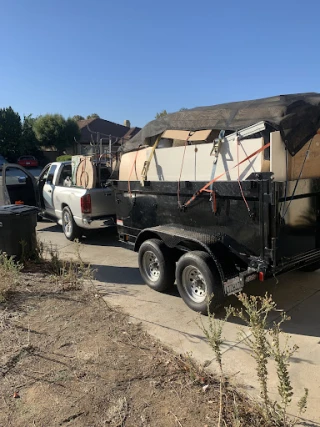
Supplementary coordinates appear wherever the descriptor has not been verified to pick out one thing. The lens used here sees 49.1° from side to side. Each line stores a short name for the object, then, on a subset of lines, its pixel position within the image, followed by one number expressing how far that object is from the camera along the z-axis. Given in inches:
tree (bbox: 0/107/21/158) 1553.9
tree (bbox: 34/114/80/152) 1604.3
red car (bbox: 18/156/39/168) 1469.0
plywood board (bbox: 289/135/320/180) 166.7
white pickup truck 313.6
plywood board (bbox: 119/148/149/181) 235.1
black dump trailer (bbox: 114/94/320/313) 158.7
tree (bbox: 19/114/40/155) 1590.8
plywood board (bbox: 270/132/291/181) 155.6
